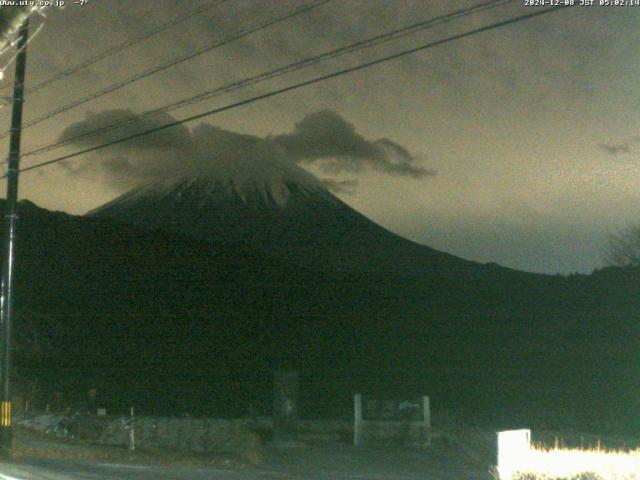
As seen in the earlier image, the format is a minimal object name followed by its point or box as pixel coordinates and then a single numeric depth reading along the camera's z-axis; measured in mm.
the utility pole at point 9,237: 19334
